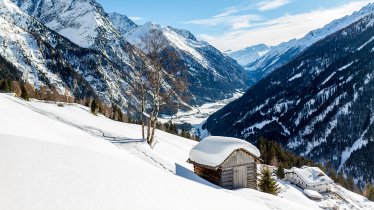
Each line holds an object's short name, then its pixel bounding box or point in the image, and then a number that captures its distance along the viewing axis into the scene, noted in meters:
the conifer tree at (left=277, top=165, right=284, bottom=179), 89.50
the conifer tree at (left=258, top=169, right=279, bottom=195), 42.88
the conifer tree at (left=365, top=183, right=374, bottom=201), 114.03
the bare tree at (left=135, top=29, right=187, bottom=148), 36.25
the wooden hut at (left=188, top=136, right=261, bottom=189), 33.56
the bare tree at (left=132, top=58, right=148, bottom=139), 37.23
